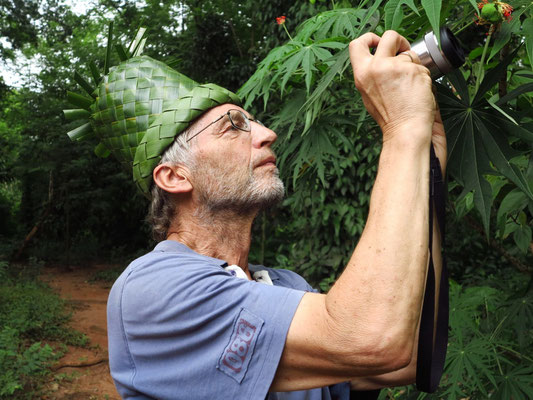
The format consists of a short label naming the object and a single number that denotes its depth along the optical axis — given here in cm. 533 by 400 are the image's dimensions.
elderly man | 86
